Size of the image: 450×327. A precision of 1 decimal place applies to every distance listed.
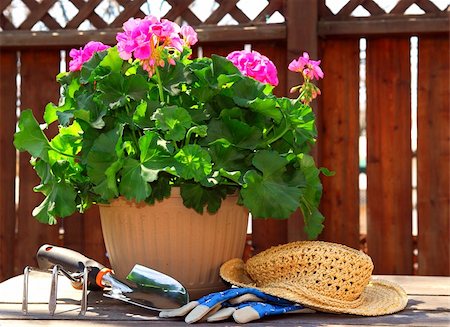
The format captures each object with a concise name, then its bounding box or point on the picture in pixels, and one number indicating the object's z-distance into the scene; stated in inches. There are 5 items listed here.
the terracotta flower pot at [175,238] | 111.1
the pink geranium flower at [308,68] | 118.7
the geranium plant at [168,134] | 106.6
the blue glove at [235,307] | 98.4
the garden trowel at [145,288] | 103.3
